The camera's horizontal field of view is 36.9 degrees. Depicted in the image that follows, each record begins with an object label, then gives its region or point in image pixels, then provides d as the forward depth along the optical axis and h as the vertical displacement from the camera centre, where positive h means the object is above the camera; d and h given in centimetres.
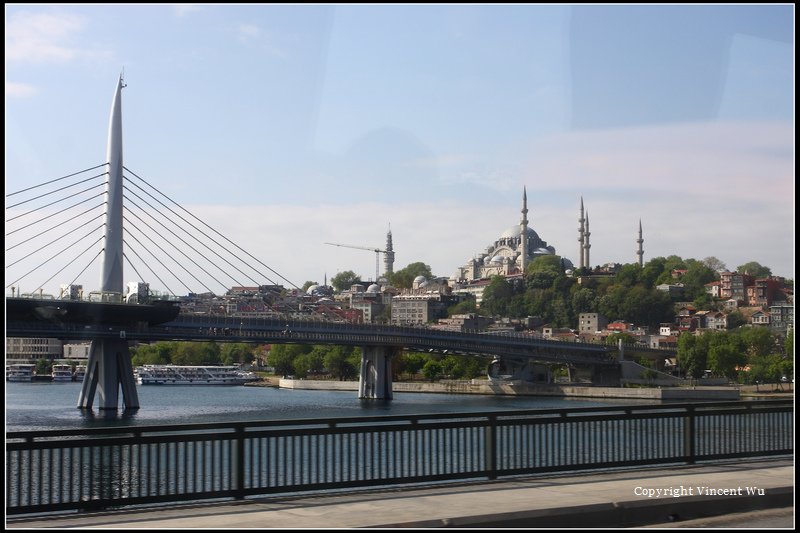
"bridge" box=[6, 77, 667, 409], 7544 -191
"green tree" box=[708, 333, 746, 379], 11688 -587
